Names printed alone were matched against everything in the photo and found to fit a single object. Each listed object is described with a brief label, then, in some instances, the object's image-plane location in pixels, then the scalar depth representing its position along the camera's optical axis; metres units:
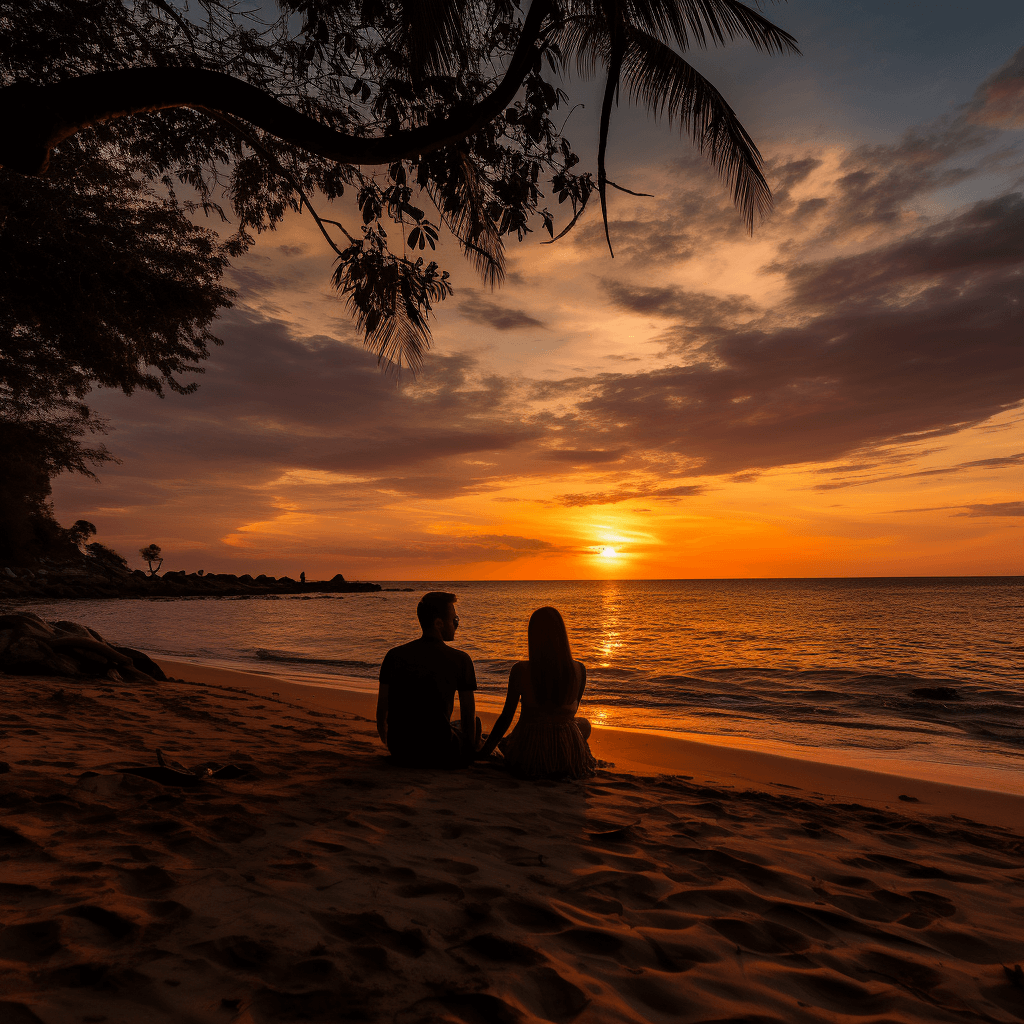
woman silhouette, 4.96
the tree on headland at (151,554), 80.44
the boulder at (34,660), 9.23
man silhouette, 4.88
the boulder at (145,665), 10.48
